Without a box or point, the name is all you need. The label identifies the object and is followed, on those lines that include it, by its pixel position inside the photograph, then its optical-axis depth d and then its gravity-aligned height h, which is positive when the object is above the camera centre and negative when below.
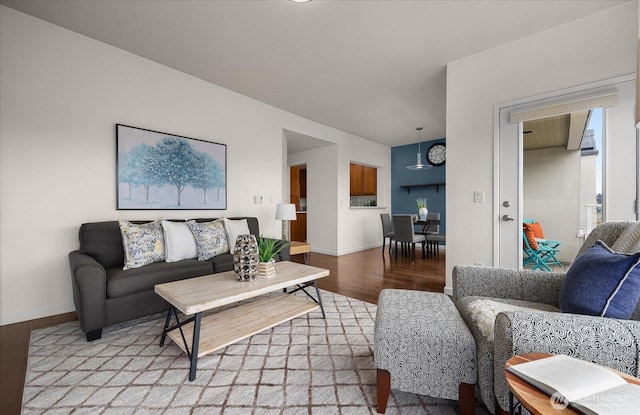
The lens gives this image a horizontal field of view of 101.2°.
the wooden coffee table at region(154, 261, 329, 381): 1.54 -0.84
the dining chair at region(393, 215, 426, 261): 4.81 -0.48
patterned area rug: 1.32 -1.00
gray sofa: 1.90 -0.59
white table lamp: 3.99 -0.09
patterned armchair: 0.84 -0.46
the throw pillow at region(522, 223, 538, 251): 2.59 -0.31
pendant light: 5.57 +0.92
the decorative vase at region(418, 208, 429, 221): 5.54 -0.19
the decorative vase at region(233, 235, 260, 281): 1.96 -0.40
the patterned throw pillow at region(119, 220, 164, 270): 2.35 -0.35
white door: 2.61 +0.10
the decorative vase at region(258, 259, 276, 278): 2.06 -0.50
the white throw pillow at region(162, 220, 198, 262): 2.55 -0.36
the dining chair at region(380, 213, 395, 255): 5.74 -0.42
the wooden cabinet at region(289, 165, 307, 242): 7.26 +0.30
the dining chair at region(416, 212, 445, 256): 5.02 -0.58
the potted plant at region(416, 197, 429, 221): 5.56 -0.02
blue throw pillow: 1.02 -0.33
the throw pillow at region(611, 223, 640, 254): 1.16 -0.17
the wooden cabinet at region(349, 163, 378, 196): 7.12 +0.72
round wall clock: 6.25 +1.23
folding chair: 2.50 -0.46
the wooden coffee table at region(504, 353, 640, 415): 0.60 -0.47
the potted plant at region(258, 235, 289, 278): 2.06 -0.45
